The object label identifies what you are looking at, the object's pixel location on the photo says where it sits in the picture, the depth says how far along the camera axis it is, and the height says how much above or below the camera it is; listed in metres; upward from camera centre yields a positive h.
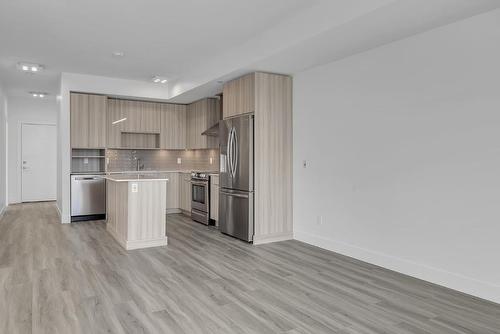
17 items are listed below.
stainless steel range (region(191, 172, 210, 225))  6.72 -0.64
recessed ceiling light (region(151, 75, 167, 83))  7.03 +1.72
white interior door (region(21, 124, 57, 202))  9.91 +0.07
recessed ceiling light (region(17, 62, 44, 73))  6.08 +1.70
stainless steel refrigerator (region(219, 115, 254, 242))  5.27 -0.20
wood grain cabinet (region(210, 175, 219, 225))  6.45 -0.61
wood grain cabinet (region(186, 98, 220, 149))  7.61 +0.97
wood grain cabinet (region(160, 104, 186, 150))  8.18 +0.89
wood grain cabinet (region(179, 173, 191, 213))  7.65 -0.59
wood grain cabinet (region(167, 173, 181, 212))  8.08 -0.62
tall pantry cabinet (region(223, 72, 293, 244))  5.27 +0.28
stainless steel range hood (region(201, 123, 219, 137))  7.12 +0.69
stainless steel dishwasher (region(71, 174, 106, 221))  7.03 -0.65
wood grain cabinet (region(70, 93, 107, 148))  7.00 +0.88
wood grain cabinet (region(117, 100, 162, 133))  7.78 +1.10
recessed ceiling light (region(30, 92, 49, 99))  8.92 +1.79
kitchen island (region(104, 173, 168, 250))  4.95 -0.69
